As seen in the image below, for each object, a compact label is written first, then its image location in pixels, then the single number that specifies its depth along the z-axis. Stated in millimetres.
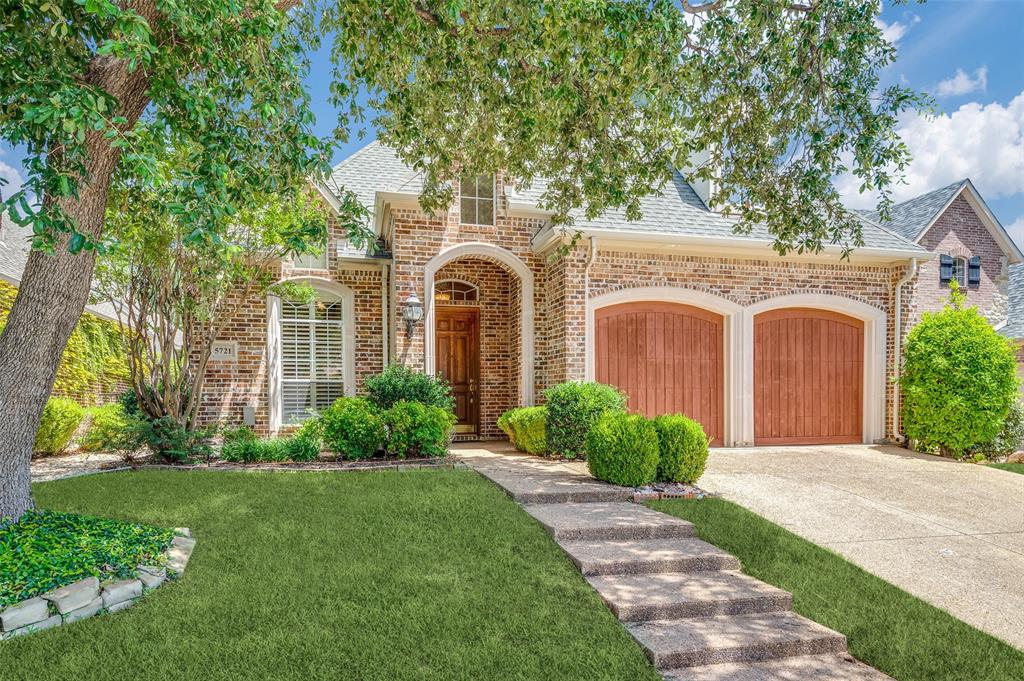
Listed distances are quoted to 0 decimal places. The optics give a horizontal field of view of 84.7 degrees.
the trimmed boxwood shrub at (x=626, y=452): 5984
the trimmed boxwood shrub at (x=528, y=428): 8280
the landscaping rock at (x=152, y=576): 3607
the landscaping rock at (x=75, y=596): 3207
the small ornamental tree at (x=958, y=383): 8773
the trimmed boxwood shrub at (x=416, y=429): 7328
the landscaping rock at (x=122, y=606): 3371
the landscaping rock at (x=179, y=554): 3879
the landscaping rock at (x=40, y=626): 3029
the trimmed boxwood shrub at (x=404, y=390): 8055
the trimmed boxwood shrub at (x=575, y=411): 7938
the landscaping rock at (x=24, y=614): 3033
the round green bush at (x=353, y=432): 7344
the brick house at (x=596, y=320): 9062
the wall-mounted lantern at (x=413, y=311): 8758
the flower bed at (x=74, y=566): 3154
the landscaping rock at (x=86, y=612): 3209
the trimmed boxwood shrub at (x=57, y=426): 8375
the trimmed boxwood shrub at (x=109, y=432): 7277
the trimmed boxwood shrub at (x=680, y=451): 6145
